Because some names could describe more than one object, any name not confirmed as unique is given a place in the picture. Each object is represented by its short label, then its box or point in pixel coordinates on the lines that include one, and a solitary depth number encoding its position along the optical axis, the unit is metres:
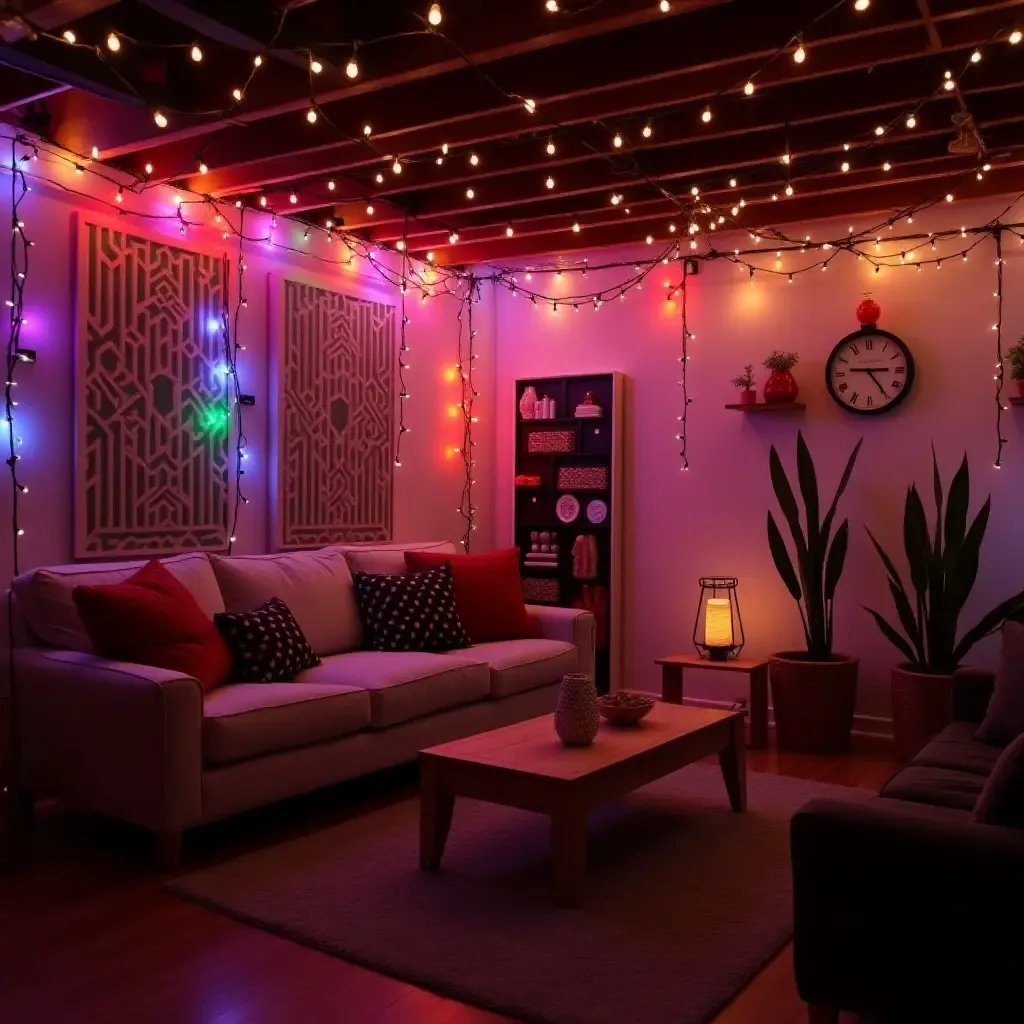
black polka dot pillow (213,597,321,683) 3.69
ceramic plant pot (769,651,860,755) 4.61
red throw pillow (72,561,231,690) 3.29
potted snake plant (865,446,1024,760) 4.35
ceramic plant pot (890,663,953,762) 4.33
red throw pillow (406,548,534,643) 4.76
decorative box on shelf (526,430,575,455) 5.95
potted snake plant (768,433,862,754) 4.62
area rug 2.35
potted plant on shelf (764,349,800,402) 5.12
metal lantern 5.03
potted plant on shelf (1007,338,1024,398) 4.50
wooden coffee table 2.80
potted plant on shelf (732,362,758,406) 5.25
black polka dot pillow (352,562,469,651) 4.43
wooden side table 4.78
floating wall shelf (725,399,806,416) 5.16
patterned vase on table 3.15
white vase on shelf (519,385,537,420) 6.08
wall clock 4.95
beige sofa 3.08
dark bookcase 5.75
